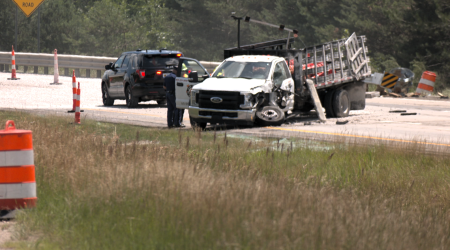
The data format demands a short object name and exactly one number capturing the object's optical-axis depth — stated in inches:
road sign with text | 1424.8
